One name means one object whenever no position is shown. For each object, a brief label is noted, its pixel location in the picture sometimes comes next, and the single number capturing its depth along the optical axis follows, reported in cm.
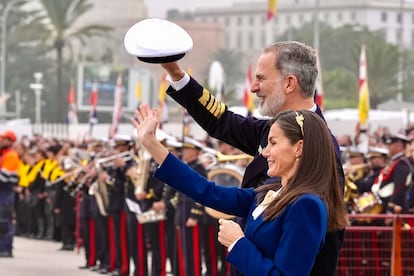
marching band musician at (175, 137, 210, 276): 1590
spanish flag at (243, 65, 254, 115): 2325
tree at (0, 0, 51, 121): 9619
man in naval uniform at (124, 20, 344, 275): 627
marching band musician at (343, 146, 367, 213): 1450
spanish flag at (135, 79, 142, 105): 2942
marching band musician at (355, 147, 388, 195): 1576
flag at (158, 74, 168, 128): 1988
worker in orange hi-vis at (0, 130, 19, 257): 2027
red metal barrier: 1204
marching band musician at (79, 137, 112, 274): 1939
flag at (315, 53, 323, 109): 1710
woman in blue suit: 537
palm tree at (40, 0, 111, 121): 6912
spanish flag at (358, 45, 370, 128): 2136
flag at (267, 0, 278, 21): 3348
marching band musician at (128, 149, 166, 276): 1656
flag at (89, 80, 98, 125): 3353
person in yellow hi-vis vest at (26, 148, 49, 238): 2595
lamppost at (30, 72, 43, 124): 7248
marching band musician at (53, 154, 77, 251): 2417
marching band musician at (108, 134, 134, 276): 1800
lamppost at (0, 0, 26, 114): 7650
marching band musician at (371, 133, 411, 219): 1463
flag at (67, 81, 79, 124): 5119
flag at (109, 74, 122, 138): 2756
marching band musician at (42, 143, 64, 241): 2498
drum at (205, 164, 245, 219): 1622
